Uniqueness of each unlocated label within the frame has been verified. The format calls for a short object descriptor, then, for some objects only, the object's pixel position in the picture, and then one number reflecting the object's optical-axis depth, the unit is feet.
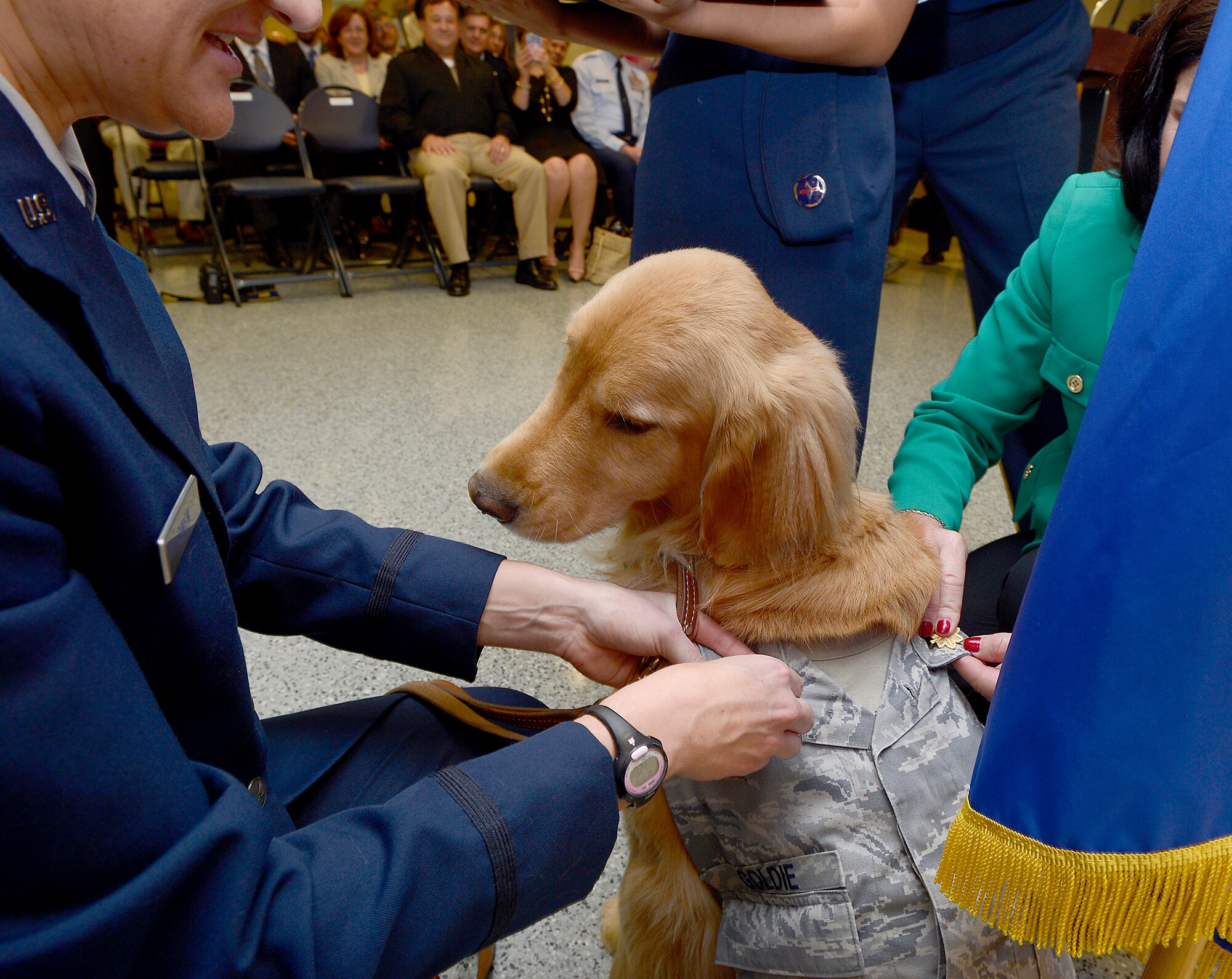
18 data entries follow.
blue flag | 1.65
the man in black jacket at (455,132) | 17.08
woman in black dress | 19.07
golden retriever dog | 3.19
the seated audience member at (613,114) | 19.67
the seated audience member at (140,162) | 17.76
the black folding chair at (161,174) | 16.21
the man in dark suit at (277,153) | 18.10
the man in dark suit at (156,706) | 1.60
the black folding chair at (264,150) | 15.10
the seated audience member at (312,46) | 20.18
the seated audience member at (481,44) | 19.40
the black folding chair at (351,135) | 17.03
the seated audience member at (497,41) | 20.43
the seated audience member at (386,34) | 20.76
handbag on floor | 17.62
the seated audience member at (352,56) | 19.92
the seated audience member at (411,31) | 23.63
